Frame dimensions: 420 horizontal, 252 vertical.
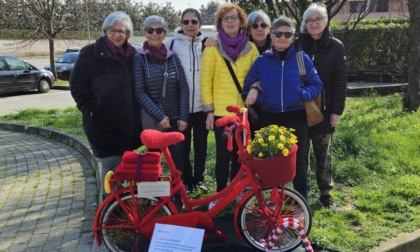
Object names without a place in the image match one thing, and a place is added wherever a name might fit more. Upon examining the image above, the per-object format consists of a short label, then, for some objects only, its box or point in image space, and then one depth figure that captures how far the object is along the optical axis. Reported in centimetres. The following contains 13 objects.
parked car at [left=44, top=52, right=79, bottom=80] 2128
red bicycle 337
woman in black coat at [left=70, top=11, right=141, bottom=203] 392
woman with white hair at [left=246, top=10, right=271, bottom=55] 425
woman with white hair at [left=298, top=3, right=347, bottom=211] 404
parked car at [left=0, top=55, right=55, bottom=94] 1647
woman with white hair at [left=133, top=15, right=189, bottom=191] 398
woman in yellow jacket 412
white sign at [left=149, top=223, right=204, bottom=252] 307
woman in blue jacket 384
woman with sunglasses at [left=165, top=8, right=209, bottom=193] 428
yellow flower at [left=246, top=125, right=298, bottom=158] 326
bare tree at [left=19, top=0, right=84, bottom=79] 1958
